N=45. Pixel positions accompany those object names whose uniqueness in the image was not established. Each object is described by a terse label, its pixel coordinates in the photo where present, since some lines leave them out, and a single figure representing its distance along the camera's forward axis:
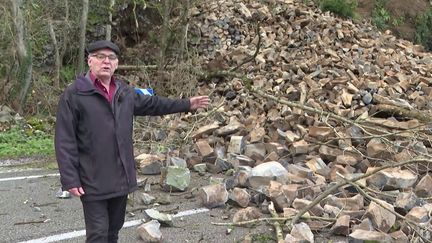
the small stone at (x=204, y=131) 7.55
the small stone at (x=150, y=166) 6.48
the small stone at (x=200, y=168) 6.48
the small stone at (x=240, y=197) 5.12
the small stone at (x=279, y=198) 4.93
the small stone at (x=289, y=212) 4.61
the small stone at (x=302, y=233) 4.13
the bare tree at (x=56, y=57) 12.59
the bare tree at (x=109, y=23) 12.69
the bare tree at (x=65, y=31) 12.79
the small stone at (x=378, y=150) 6.06
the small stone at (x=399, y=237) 4.11
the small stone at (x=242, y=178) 5.57
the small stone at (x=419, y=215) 4.31
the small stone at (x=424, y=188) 5.18
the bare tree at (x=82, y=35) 12.23
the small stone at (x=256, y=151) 6.55
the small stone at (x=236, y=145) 6.87
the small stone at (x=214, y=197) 5.18
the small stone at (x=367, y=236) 4.02
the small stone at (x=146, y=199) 5.30
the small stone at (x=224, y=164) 6.47
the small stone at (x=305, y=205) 4.66
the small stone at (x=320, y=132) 6.67
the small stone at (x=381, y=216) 4.32
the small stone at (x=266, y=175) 5.50
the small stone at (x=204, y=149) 6.77
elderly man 3.21
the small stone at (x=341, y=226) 4.35
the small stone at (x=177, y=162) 6.41
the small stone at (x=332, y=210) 4.64
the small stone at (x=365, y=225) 4.27
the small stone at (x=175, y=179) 5.72
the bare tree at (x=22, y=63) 11.51
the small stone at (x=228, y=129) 7.45
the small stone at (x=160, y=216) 4.64
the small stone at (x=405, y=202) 4.62
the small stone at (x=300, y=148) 6.52
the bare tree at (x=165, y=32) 9.74
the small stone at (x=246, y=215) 4.68
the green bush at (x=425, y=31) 15.51
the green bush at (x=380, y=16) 15.57
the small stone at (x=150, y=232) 4.23
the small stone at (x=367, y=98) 7.94
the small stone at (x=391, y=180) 5.29
